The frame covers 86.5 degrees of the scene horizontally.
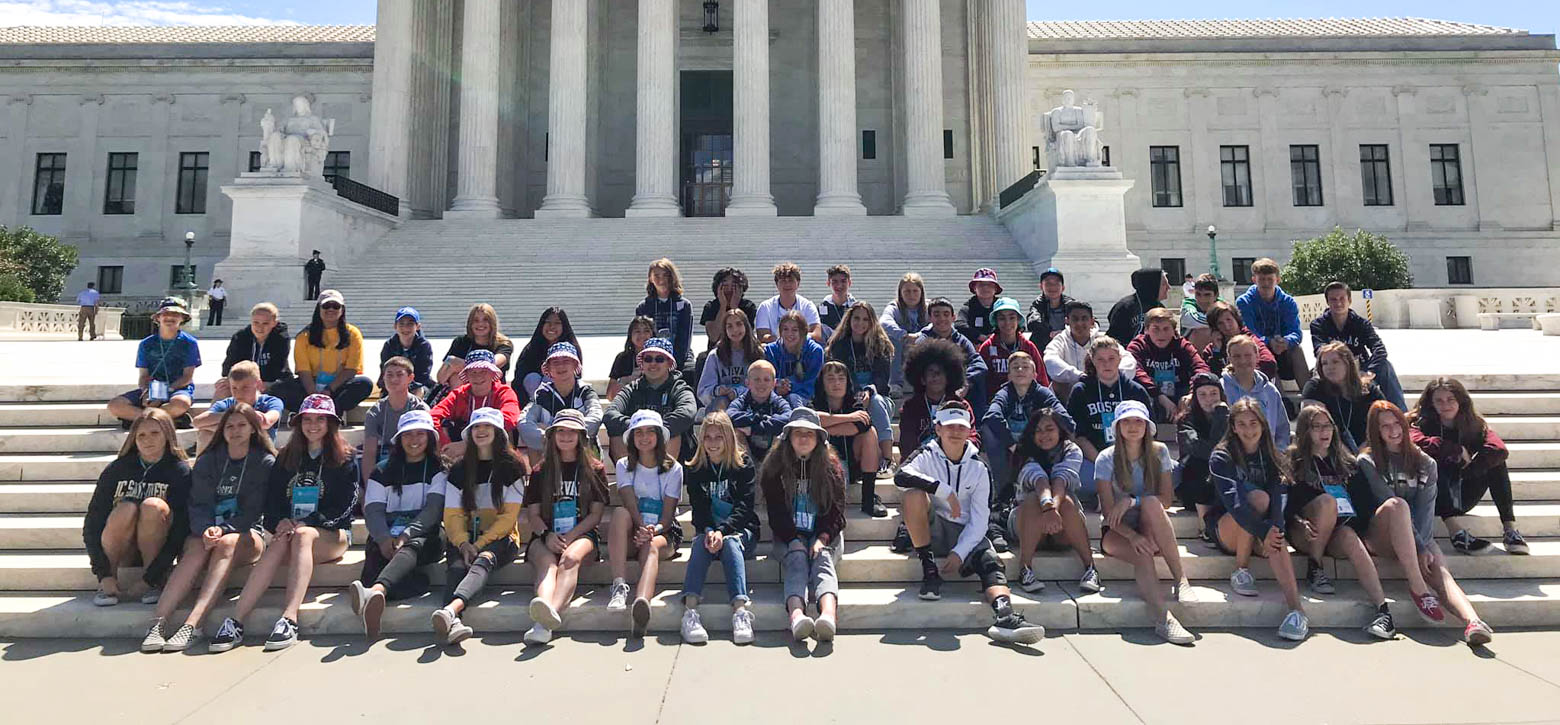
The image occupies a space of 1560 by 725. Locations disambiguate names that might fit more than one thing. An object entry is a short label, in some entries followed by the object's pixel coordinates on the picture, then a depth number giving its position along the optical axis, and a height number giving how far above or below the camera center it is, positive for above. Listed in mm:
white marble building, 34188 +13537
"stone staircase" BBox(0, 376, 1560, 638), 5496 -1163
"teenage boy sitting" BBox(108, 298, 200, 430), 7621 +601
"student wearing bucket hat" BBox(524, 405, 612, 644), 5738 -554
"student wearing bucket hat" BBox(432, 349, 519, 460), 6676 +237
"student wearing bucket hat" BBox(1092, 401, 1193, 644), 5645 -513
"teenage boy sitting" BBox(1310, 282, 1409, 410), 7453 +846
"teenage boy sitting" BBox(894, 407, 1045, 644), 5793 -557
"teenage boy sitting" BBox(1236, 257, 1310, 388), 8299 +1059
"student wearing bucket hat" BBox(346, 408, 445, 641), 5703 -600
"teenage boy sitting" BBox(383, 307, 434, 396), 7926 +792
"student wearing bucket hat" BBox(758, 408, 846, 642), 5770 -492
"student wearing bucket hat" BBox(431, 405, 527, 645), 5879 -500
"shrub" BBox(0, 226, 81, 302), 29250 +6308
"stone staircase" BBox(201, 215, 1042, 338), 19531 +4454
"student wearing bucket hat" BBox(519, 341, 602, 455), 6945 +276
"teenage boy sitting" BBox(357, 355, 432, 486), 6574 +180
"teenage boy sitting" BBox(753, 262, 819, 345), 8312 +1277
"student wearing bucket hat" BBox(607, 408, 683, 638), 5828 -517
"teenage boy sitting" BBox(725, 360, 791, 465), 6668 +113
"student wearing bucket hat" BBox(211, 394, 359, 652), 5746 -457
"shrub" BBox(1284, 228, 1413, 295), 29016 +5531
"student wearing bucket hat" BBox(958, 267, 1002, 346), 8570 +1217
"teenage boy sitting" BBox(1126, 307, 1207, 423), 7515 +578
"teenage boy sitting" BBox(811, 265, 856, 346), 8961 +1367
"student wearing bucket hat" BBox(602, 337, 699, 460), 6762 +266
